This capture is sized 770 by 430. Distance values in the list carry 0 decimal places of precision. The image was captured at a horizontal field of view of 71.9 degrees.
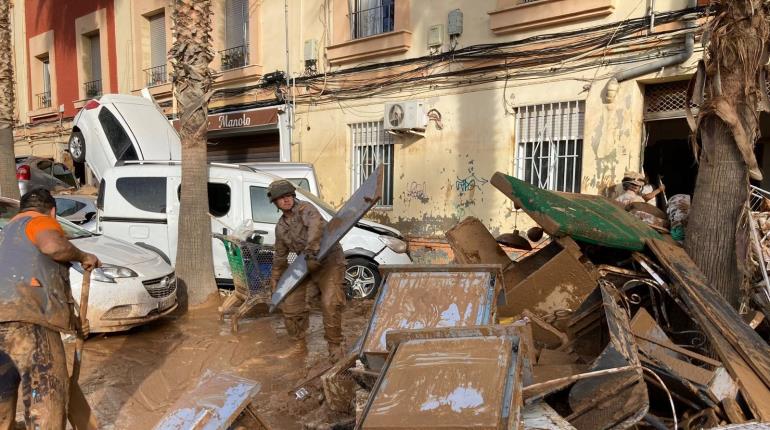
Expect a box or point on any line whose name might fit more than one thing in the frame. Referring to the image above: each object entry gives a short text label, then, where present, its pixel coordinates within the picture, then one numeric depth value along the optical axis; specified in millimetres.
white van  7203
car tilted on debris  8211
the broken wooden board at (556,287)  4055
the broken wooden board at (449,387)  2037
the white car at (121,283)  5121
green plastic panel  4070
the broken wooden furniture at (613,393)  2594
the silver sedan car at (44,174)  11930
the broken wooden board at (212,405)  2420
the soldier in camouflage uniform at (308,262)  4855
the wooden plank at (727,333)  2992
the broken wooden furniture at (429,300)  3188
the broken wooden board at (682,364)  2939
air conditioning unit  9055
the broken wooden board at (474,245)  4836
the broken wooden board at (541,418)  2318
